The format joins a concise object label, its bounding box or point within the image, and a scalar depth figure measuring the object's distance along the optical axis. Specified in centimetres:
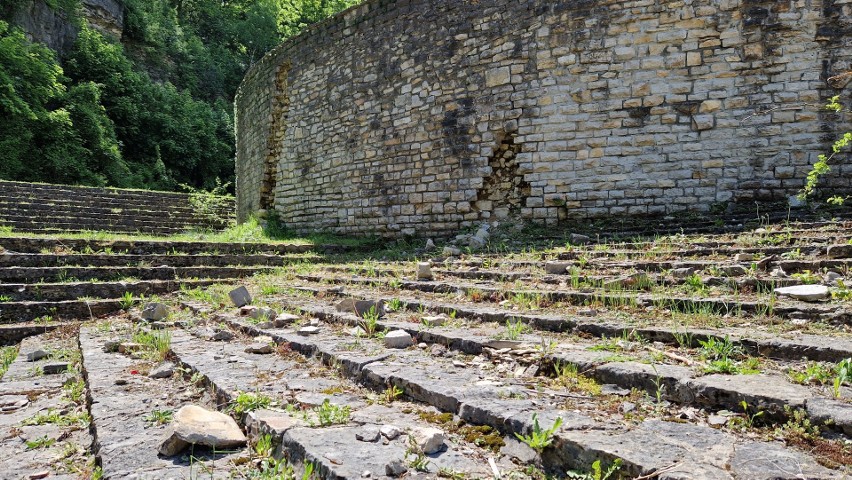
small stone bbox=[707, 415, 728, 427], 172
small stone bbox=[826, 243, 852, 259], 408
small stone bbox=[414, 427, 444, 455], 167
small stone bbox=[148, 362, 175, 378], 290
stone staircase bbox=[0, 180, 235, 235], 1070
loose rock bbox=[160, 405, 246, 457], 181
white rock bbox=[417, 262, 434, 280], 572
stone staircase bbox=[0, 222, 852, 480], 159
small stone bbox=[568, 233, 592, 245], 696
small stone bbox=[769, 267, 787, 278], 375
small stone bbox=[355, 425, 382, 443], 176
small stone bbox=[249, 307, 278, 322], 418
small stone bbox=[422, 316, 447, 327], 358
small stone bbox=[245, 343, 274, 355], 322
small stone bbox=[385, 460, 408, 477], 153
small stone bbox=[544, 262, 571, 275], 511
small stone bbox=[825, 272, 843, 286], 346
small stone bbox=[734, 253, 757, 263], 445
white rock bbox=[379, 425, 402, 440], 178
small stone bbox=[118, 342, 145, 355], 360
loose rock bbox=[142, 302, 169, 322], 483
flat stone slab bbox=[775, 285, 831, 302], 311
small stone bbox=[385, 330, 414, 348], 308
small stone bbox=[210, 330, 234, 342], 373
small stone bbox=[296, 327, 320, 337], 358
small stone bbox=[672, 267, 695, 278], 412
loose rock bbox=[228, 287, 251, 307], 509
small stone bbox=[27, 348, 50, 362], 385
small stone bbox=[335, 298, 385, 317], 403
